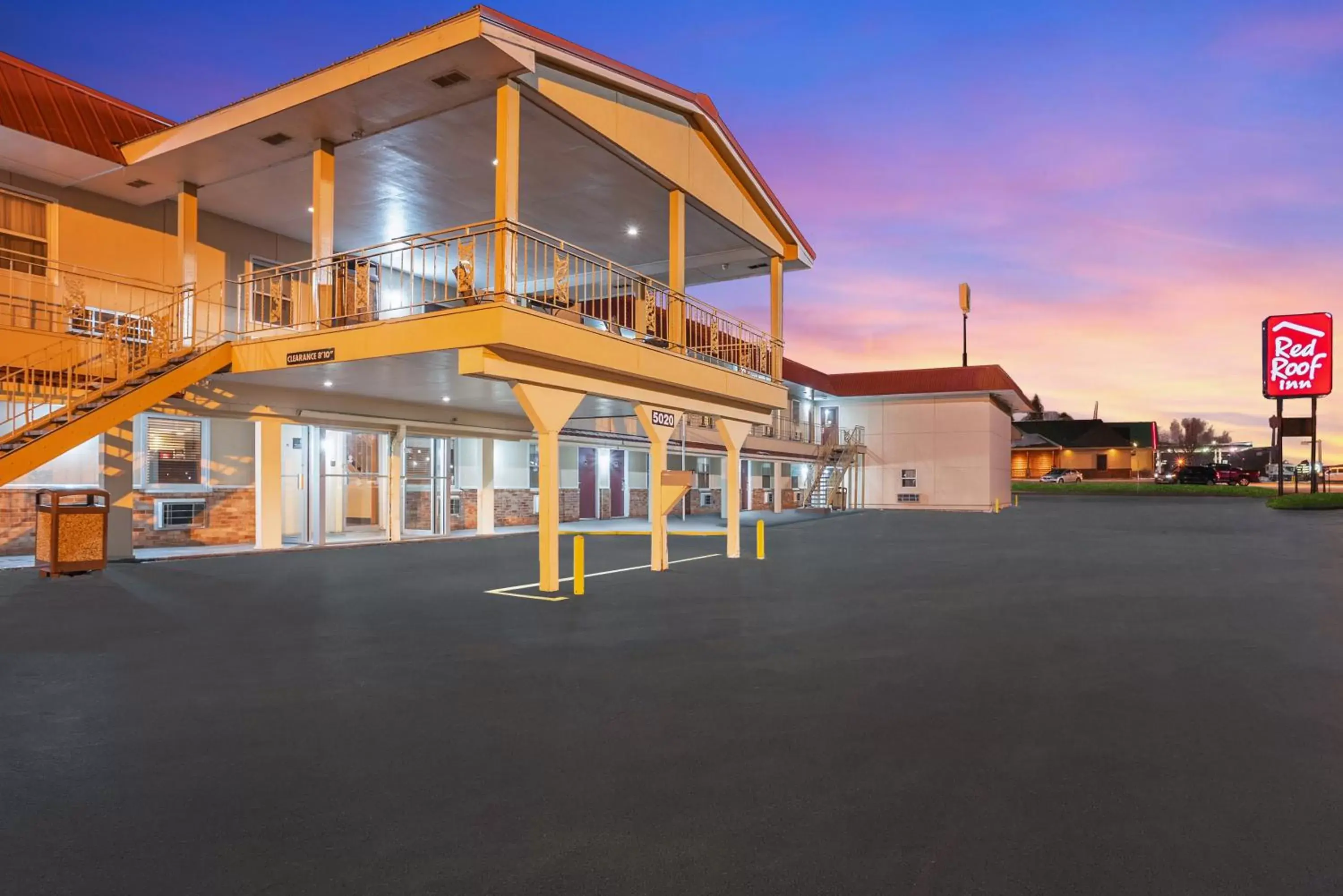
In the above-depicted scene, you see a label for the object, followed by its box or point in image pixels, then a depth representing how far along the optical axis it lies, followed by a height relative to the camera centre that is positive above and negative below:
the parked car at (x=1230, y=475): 68.81 -1.37
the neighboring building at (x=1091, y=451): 91.44 +0.96
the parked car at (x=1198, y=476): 67.62 -1.41
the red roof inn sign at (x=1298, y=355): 38.03 +4.87
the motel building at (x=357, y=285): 11.35 +3.19
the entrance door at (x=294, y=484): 17.67 -0.51
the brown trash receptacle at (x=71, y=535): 12.64 -1.16
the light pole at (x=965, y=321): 58.84 +10.11
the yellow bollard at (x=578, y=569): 11.60 -1.56
